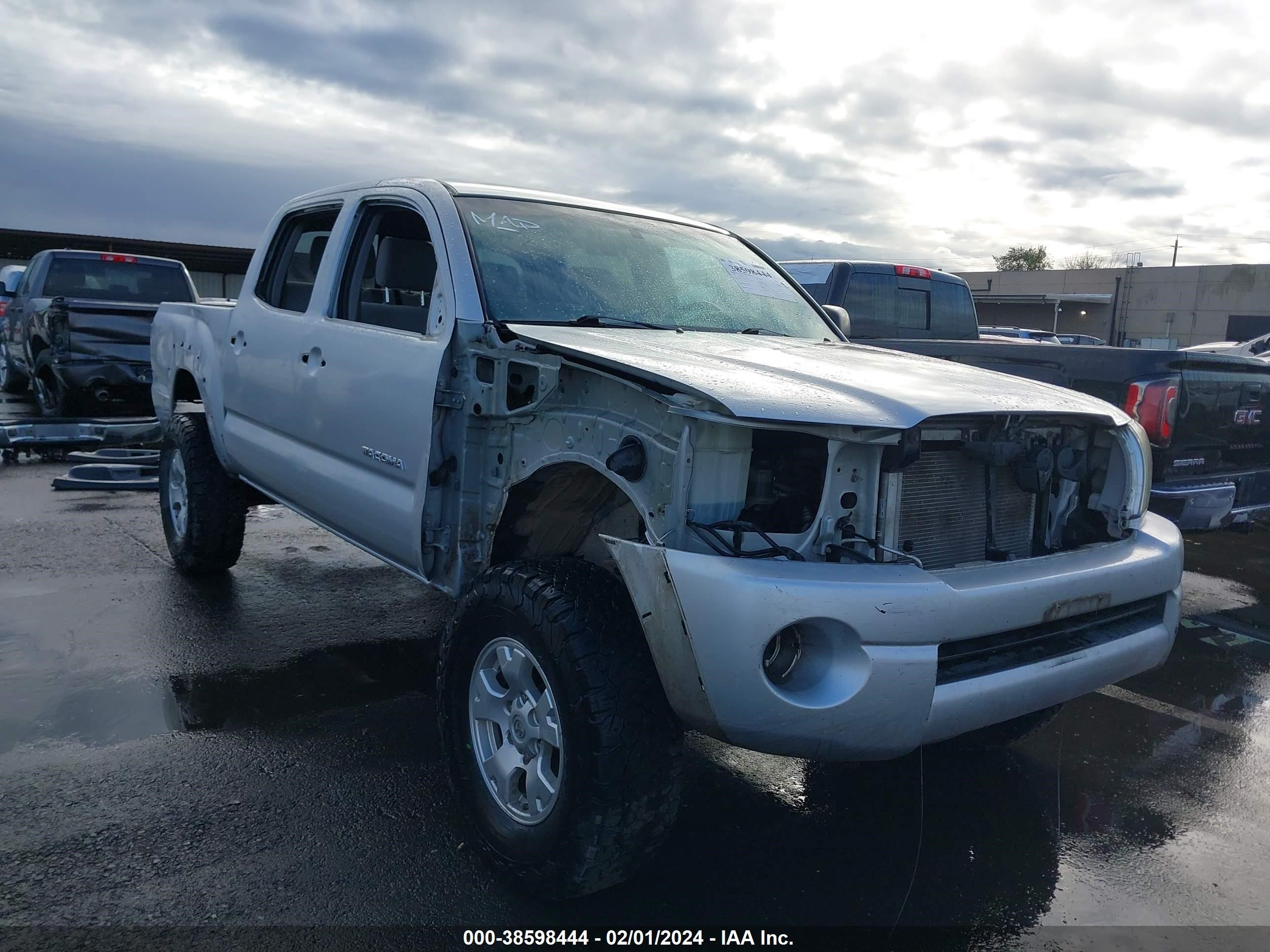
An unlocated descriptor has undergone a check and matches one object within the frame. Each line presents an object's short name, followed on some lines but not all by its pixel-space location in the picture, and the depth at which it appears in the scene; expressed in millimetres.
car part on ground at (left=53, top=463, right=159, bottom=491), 8070
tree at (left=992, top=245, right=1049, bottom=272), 79812
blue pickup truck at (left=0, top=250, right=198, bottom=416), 9805
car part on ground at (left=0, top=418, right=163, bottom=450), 9188
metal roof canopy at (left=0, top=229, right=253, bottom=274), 28688
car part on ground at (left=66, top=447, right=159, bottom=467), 9086
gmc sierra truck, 4930
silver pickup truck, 2332
